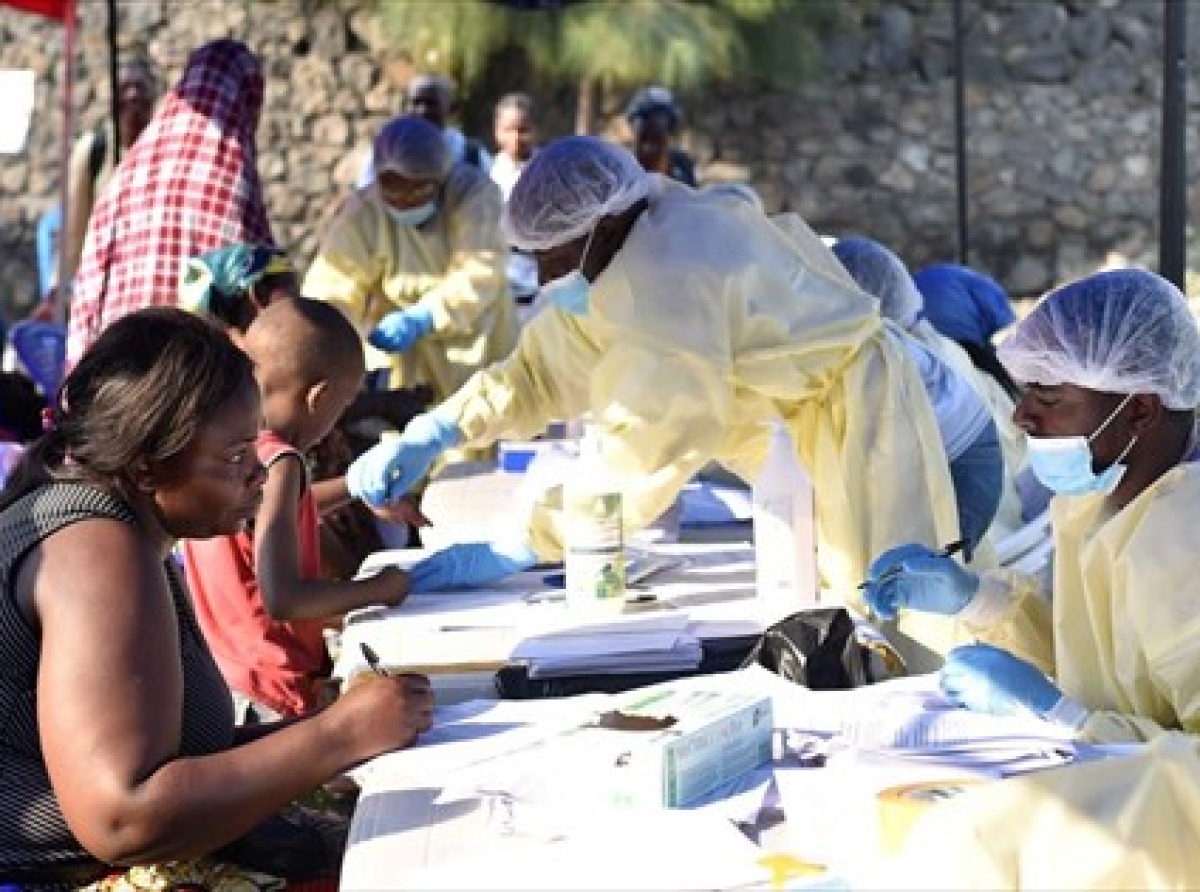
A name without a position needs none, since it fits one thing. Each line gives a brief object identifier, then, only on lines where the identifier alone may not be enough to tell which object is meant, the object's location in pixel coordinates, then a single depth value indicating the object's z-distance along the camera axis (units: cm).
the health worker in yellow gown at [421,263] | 623
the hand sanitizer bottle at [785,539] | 297
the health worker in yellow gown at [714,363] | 330
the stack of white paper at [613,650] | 273
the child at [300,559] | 319
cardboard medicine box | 201
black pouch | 253
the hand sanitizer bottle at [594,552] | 298
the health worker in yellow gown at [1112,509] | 227
